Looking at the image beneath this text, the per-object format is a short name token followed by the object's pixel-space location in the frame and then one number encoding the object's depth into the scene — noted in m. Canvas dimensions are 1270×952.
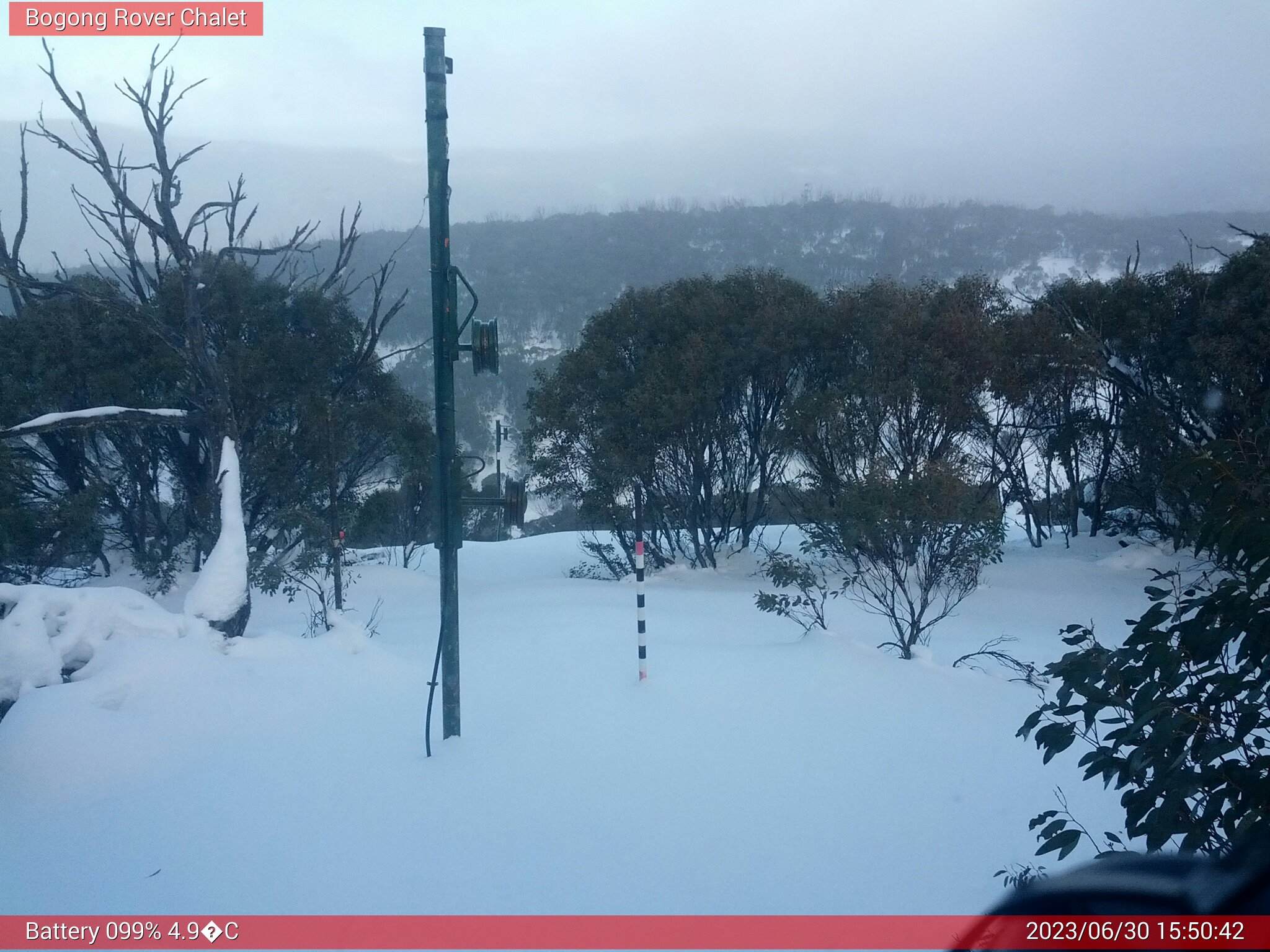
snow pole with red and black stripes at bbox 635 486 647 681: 6.83
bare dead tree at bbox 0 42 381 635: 8.23
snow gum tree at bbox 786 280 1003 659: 13.97
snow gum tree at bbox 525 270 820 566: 15.68
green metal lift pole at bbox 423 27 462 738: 5.21
